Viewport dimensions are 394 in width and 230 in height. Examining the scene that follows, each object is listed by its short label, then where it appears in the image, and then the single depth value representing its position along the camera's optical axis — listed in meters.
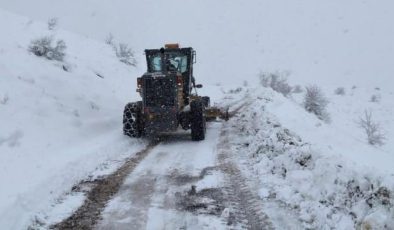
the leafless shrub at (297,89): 32.75
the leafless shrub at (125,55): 26.62
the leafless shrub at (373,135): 16.69
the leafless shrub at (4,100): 10.89
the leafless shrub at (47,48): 15.84
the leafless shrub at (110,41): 30.60
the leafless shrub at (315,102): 22.36
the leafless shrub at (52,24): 23.41
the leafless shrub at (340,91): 31.09
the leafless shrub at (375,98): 27.59
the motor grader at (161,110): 11.99
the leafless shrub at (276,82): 30.67
